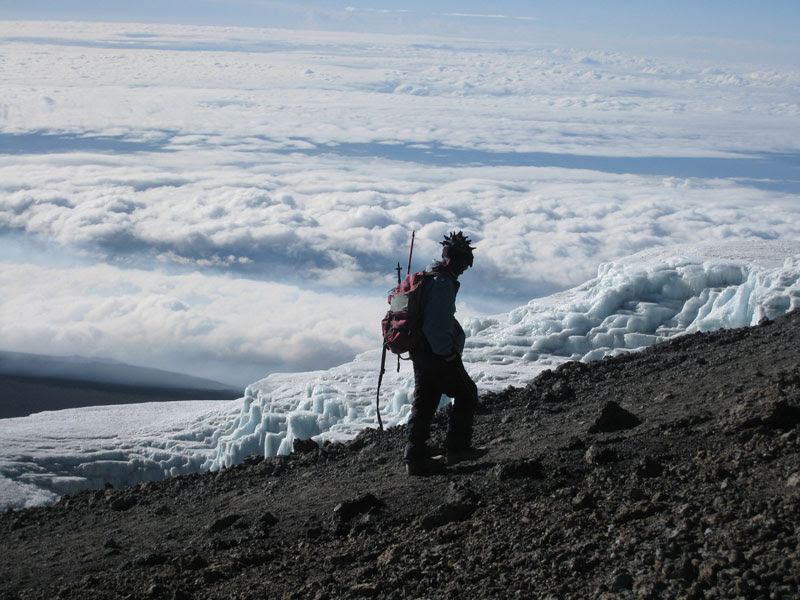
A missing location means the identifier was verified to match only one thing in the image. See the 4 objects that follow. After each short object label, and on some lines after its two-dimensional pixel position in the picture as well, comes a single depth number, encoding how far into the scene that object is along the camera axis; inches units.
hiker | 281.7
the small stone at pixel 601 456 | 263.1
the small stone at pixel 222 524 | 293.6
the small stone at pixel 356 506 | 264.5
